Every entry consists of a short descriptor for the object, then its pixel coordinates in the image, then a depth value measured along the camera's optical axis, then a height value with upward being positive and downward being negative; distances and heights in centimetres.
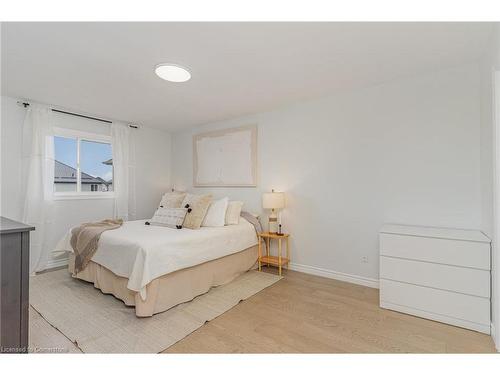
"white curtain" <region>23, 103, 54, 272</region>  316 +14
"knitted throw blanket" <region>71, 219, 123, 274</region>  262 -58
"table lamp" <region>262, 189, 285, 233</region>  317 -15
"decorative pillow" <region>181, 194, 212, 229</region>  301 -26
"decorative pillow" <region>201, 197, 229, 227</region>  323 -36
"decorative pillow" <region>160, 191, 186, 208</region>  361 -17
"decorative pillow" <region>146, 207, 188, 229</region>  303 -37
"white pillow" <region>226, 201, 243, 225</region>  335 -33
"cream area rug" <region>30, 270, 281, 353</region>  175 -112
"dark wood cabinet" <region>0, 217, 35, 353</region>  127 -54
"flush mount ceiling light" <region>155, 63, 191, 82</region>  228 +117
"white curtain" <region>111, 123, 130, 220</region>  398 +36
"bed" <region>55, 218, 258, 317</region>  209 -75
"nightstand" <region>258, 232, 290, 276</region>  320 -97
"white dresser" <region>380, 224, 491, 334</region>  188 -74
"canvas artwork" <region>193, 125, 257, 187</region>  378 +54
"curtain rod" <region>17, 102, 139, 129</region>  312 +114
